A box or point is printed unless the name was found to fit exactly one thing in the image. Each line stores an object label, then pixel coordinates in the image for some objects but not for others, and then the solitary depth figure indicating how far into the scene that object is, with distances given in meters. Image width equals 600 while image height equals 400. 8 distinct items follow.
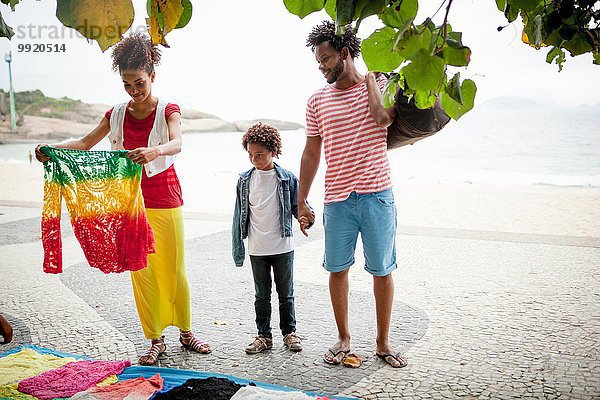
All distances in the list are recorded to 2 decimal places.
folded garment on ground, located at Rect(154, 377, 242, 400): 2.97
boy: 3.81
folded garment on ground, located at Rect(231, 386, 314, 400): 2.86
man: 3.41
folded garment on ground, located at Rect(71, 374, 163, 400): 3.01
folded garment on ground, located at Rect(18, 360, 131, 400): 3.08
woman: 3.42
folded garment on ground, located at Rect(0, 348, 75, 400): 3.09
